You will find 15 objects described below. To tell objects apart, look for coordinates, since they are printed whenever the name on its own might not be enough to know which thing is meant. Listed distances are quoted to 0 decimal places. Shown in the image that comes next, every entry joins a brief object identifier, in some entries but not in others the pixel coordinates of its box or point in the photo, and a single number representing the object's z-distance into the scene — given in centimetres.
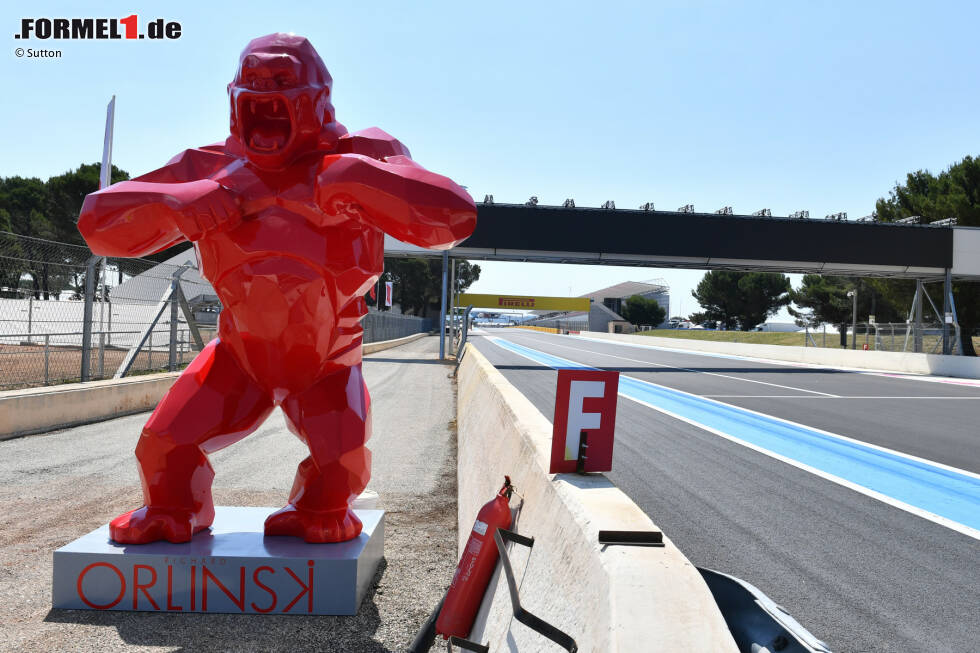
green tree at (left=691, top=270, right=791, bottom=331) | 7475
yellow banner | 5619
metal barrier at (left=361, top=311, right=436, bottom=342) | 3076
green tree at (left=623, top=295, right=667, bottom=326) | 10556
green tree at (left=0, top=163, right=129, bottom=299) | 4762
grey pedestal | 311
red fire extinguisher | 257
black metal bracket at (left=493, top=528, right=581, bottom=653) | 173
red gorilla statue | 282
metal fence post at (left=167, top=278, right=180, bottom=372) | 1189
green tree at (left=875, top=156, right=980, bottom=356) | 3691
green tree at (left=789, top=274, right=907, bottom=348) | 5044
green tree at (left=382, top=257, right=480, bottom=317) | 7794
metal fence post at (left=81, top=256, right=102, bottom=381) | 947
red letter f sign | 264
